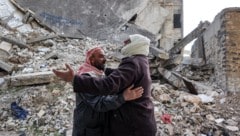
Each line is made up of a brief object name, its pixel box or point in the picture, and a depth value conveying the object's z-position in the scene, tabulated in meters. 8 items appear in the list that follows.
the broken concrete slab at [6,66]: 7.31
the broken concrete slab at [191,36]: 8.12
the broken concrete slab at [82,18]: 11.12
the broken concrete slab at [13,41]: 8.24
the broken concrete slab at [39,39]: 8.58
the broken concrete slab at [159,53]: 7.38
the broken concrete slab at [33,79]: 6.73
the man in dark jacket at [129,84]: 2.67
